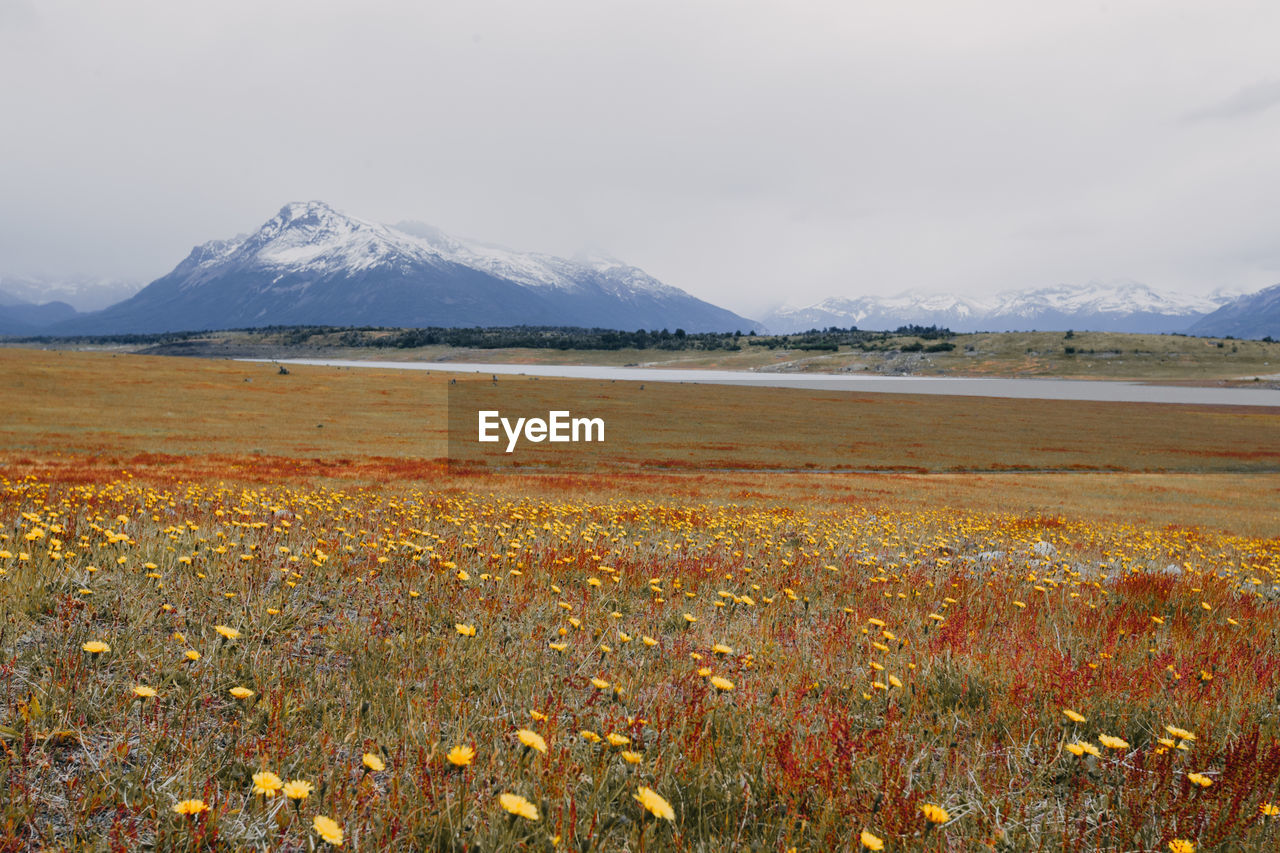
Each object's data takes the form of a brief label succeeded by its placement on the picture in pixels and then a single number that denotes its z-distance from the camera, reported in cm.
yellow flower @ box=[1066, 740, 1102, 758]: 281
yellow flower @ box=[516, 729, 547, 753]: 258
